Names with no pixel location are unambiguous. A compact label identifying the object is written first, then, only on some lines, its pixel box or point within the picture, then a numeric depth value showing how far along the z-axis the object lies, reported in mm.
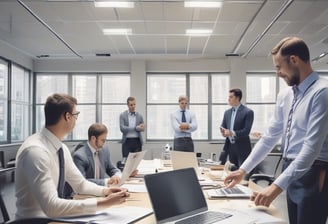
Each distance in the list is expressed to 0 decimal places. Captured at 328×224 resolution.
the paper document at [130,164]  2243
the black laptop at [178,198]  1336
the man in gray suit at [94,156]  2664
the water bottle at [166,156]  4252
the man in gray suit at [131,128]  6238
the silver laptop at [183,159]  2682
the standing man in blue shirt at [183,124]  5539
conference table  1518
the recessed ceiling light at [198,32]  6057
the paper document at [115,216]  1420
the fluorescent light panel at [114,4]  4702
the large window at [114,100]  8656
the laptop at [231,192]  1913
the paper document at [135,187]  2203
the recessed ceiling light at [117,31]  6047
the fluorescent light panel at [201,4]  4676
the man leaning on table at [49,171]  1457
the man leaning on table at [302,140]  1422
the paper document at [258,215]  1370
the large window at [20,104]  7547
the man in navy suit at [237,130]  4125
